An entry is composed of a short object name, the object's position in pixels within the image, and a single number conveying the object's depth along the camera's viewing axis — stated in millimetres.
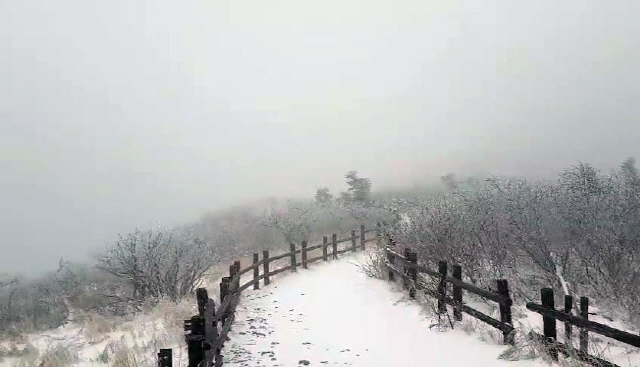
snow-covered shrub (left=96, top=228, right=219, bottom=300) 14109
